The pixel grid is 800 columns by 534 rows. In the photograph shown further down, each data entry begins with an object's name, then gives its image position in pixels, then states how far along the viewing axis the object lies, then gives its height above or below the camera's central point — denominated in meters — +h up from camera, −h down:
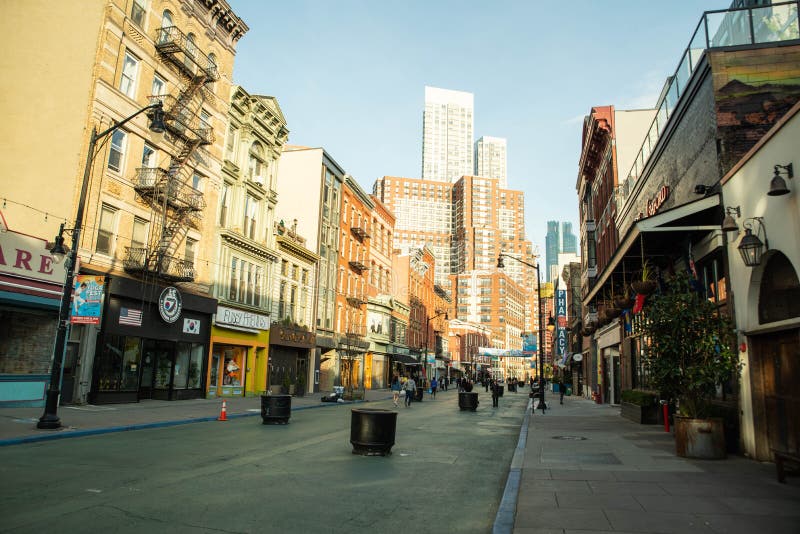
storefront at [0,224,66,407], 19.14 +1.42
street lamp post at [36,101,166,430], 14.62 +1.23
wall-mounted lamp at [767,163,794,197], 9.82 +3.38
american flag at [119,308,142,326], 24.16 +1.76
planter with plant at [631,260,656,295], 15.36 +2.42
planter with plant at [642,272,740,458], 11.71 +0.35
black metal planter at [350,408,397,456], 12.31 -1.43
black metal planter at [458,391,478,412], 29.88 -1.70
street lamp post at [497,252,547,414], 29.26 -0.76
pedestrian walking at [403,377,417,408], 33.69 -1.28
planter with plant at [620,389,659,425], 20.77 -1.20
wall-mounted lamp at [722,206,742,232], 11.77 +3.28
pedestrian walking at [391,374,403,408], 33.82 -1.35
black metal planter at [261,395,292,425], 19.30 -1.55
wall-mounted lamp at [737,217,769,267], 11.12 +2.61
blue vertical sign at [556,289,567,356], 60.93 +6.12
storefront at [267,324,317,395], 37.34 +0.42
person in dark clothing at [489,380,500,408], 34.67 -1.45
